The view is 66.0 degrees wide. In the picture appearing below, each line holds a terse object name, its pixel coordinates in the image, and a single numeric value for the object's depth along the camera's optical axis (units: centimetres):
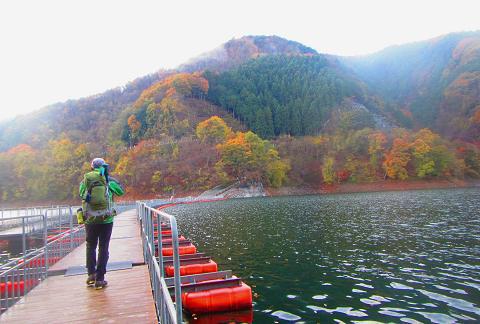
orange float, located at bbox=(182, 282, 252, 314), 974
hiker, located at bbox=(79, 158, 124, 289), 750
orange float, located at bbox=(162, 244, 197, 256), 1623
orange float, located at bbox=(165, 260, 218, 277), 1276
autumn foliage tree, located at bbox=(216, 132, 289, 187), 10386
